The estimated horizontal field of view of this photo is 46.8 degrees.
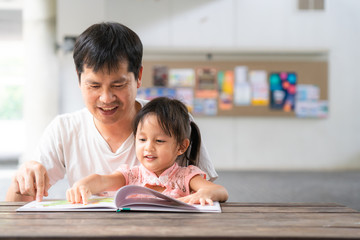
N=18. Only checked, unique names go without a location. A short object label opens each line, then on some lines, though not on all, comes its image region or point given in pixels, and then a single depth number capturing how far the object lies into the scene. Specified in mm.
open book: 1019
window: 7520
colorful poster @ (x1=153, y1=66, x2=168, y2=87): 6551
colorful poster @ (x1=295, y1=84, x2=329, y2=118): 6590
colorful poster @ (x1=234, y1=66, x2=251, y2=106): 6578
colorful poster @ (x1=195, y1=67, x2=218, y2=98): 6586
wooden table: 807
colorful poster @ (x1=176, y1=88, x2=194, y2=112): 6605
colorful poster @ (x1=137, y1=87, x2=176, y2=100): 6500
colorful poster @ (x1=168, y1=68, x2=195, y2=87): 6578
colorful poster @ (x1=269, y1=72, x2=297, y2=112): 6578
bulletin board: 6562
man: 1390
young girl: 1386
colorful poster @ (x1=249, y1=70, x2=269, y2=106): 6582
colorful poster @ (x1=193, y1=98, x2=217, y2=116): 6598
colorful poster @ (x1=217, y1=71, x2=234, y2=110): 6605
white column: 6223
